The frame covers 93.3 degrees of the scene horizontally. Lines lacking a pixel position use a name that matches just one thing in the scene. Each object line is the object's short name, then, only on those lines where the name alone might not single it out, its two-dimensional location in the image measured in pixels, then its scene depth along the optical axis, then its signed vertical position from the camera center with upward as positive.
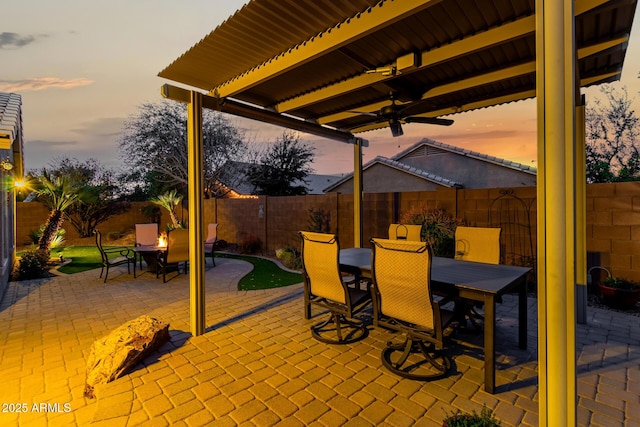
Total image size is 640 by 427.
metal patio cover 2.54 +1.74
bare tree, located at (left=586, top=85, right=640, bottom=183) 9.70 +2.61
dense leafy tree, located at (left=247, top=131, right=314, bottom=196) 16.47 +2.74
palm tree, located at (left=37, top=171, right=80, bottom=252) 7.81 +0.51
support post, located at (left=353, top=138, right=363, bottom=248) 6.57 +0.53
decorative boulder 2.63 -1.26
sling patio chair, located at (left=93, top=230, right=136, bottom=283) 6.21 -1.15
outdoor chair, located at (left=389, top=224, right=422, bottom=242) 4.94 -0.31
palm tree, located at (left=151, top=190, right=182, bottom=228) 11.47 +0.59
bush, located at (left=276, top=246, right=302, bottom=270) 7.56 -1.13
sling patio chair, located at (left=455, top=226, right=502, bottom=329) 3.88 -0.46
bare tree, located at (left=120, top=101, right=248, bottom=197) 14.63 +3.59
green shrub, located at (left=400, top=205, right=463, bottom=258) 5.65 -0.26
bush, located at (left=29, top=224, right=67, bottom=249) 9.24 -0.62
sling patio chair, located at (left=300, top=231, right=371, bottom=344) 3.15 -0.84
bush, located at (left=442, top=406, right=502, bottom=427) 1.55 -1.10
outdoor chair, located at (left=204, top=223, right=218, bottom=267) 7.89 -0.57
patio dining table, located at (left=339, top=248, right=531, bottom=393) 2.45 -0.63
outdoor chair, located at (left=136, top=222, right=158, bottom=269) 7.34 -0.46
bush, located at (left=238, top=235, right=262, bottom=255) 10.12 -1.04
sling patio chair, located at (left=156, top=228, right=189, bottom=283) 6.02 -0.69
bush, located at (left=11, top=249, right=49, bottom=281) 6.57 -1.10
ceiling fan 4.13 +1.39
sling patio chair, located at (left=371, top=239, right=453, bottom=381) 2.45 -0.80
